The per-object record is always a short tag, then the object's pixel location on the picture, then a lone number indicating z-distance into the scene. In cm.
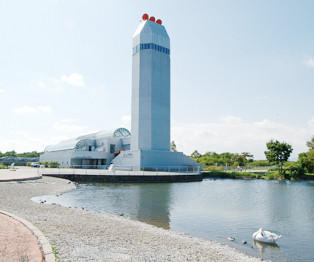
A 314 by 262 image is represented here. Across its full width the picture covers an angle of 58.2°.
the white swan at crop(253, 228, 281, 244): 1116
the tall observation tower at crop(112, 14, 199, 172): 5628
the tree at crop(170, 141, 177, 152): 9712
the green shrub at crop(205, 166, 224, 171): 6266
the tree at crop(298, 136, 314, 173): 5200
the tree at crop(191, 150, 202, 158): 10319
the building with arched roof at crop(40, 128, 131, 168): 6481
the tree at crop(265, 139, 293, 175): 5194
